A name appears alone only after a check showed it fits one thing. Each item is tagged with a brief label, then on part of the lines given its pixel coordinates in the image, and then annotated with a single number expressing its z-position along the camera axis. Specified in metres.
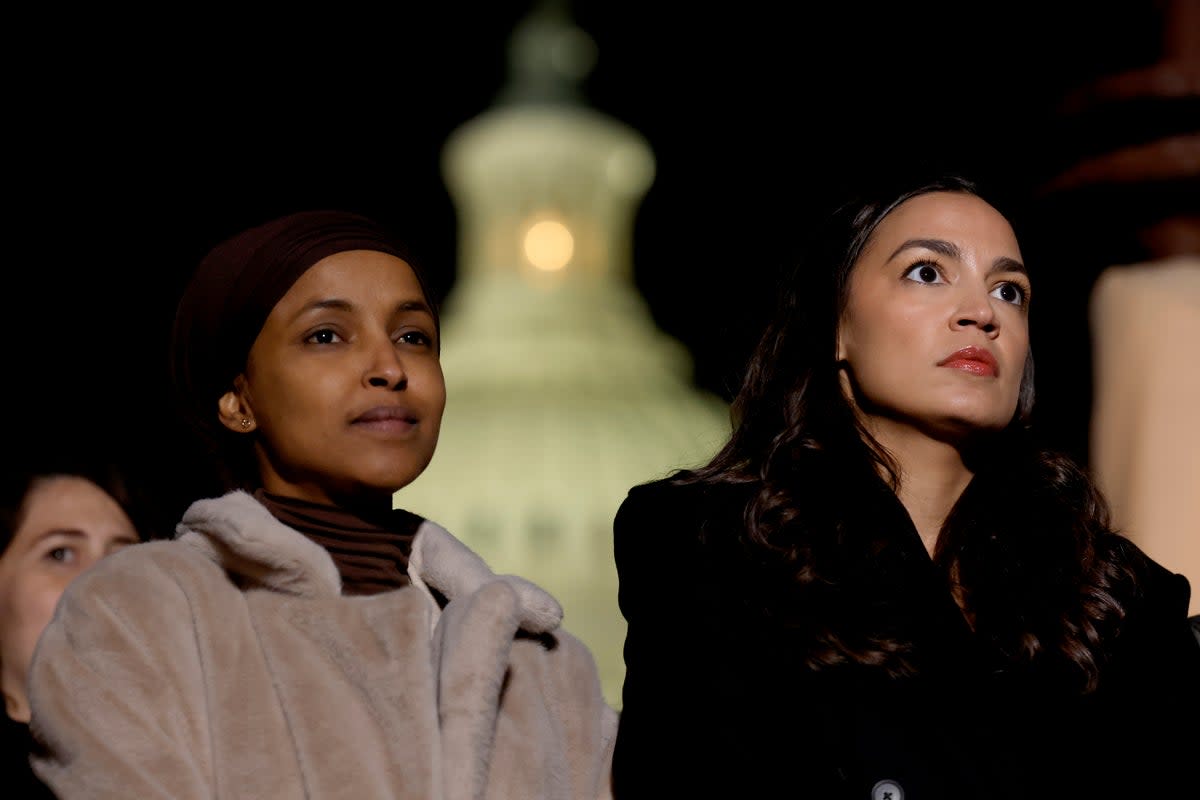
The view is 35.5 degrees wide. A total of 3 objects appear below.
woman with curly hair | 2.96
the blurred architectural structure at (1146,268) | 4.09
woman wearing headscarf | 2.89
